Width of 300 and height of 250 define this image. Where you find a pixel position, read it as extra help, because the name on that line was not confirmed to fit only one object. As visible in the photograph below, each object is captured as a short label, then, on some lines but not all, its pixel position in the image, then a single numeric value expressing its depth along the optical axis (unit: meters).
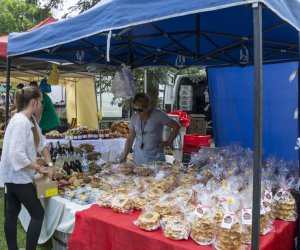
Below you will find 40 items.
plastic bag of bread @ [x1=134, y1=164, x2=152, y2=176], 3.24
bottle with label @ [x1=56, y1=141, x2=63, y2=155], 4.43
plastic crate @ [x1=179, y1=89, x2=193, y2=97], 9.34
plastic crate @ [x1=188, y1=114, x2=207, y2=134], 8.83
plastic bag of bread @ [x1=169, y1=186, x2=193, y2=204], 2.35
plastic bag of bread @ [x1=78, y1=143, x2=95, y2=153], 5.17
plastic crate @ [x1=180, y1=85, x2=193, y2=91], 9.30
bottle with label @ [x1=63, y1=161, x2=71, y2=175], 3.55
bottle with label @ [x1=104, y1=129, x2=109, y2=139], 6.16
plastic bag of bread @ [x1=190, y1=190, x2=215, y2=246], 1.85
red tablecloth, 1.90
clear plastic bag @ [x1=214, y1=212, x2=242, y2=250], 1.77
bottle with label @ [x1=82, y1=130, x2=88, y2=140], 5.88
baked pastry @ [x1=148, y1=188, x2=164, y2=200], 2.51
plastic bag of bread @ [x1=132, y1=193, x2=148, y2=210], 2.41
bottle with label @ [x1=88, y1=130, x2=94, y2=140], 5.97
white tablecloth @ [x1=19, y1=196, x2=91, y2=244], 2.55
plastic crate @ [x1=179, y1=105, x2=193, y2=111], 9.44
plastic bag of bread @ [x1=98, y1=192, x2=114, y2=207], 2.48
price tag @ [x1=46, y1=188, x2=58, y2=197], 2.80
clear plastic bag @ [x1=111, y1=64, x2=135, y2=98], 4.72
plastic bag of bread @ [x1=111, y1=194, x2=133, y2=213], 2.35
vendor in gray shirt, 3.95
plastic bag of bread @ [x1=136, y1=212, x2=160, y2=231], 2.02
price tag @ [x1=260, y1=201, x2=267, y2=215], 1.96
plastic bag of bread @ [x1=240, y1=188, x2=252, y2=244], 1.84
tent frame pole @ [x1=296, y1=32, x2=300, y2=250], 2.25
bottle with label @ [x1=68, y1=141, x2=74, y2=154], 4.52
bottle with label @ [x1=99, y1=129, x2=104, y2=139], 6.10
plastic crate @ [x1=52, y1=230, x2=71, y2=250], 2.82
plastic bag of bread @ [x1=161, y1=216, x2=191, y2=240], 1.89
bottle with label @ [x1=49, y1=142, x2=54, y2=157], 4.53
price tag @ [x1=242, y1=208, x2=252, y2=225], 1.86
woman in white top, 2.53
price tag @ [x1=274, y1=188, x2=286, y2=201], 2.32
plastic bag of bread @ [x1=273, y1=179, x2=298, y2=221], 2.27
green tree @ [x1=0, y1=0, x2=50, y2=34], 17.20
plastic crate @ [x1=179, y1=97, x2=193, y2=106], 9.42
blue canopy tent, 1.79
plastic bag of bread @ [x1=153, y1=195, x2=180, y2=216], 2.14
